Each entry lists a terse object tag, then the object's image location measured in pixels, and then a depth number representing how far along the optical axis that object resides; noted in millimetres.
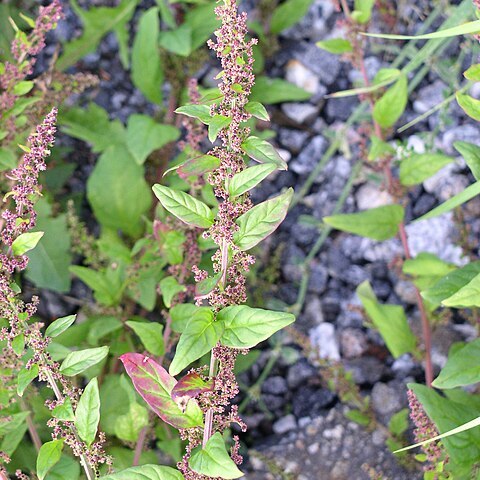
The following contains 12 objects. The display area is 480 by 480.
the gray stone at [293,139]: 2420
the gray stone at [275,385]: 2059
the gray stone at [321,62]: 2471
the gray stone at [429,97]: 2354
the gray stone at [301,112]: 2441
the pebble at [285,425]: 1971
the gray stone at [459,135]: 2205
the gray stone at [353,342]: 2064
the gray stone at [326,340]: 2076
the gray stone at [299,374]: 2059
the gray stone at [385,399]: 1913
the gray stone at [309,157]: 2379
